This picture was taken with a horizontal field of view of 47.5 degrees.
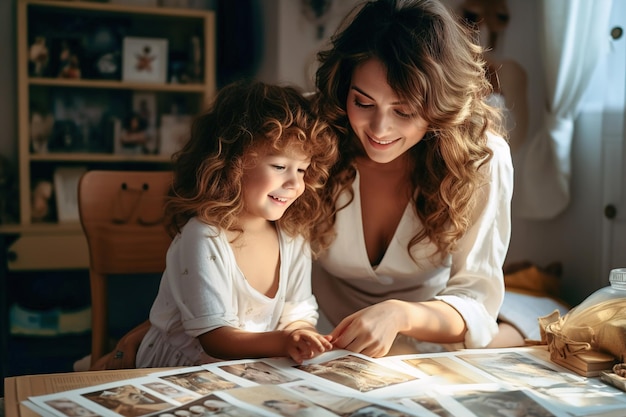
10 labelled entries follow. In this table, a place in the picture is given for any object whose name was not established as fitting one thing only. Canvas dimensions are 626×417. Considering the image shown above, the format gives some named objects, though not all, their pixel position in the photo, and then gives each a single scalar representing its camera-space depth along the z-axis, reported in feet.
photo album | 3.07
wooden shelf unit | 10.53
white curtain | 8.45
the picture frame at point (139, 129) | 11.67
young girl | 4.43
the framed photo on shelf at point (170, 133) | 11.76
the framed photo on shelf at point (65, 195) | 11.10
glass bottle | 3.88
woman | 4.49
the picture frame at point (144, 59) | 11.37
